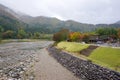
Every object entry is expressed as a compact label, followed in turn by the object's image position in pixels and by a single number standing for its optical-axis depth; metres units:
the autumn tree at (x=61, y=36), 62.59
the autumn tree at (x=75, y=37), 63.61
